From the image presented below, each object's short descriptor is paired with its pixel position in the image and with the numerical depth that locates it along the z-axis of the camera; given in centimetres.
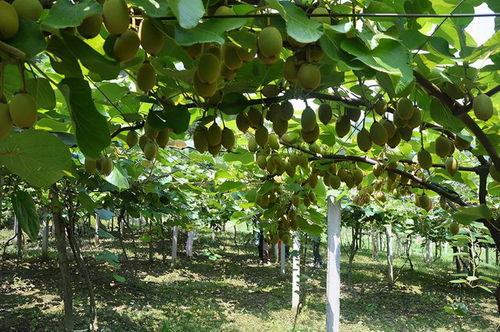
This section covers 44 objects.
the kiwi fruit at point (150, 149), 109
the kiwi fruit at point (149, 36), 57
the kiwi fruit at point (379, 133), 100
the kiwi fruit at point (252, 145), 158
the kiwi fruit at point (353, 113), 112
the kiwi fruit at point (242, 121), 100
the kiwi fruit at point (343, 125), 108
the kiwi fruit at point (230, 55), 67
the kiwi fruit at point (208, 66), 63
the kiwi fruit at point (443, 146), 119
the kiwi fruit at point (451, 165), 143
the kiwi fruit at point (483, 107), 87
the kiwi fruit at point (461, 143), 118
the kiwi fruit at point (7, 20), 48
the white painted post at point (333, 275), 365
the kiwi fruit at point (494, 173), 120
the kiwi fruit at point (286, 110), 93
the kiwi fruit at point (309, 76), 67
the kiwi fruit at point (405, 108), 91
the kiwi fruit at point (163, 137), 98
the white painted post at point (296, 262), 622
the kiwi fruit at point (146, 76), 72
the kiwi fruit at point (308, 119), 94
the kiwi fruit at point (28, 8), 51
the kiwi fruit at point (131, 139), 117
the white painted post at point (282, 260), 977
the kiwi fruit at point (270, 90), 94
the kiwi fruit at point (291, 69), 70
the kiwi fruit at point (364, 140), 105
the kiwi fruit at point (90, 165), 126
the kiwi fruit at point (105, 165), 133
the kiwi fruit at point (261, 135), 103
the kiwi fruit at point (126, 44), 58
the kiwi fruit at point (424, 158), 130
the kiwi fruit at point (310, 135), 99
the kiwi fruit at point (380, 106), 103
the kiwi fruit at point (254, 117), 98
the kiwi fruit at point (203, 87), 68
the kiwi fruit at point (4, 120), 55
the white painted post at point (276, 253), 1359
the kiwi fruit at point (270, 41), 61
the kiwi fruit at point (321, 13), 67
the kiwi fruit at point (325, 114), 106
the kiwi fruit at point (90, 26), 55
